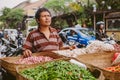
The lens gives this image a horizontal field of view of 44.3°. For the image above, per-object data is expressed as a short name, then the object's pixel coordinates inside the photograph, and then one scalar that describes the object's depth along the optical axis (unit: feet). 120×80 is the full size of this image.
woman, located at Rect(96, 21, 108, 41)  16.61
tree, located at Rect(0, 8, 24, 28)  81.71
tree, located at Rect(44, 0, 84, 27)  56.14
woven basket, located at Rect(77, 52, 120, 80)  5.87
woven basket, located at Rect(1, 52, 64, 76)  5.32
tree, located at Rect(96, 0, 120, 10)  43.28
